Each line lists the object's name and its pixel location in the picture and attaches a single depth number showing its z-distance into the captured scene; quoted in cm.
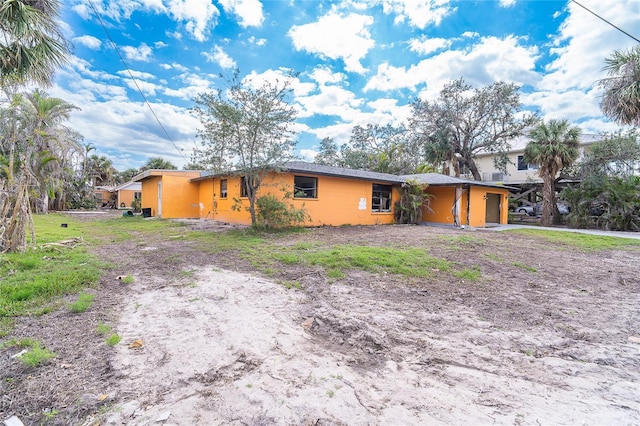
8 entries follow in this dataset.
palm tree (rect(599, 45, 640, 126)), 1090
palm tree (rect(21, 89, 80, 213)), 1716
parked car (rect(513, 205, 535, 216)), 2878
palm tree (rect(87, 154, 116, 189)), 3365
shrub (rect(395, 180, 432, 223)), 1650
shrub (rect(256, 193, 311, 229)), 1186
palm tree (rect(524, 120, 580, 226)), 1709
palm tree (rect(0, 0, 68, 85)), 680
